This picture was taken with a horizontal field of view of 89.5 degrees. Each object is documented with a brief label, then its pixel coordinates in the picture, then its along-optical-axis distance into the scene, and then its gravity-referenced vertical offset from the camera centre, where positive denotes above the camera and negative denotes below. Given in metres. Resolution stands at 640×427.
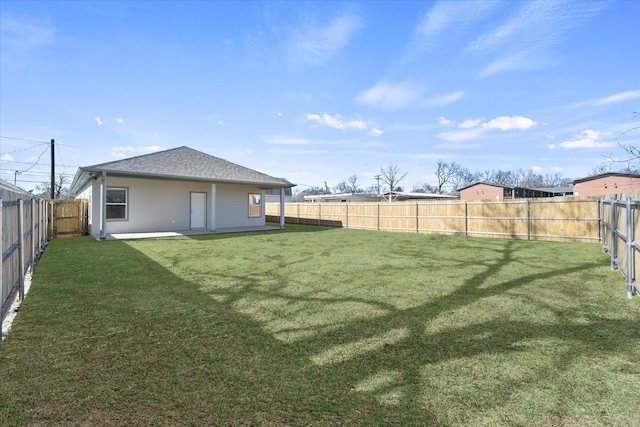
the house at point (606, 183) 32.09 +3.21
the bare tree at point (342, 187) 82.94 +6.97
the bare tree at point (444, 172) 68.56 +8.95
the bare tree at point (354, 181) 82.62 +8.40
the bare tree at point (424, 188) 69.94 +5.79
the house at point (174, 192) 13.46 +1.01
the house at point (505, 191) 41.16 +3.01
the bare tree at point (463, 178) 70.69 +8.25
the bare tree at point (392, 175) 64.75 +7.82
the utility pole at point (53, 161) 21.77 +3.57
